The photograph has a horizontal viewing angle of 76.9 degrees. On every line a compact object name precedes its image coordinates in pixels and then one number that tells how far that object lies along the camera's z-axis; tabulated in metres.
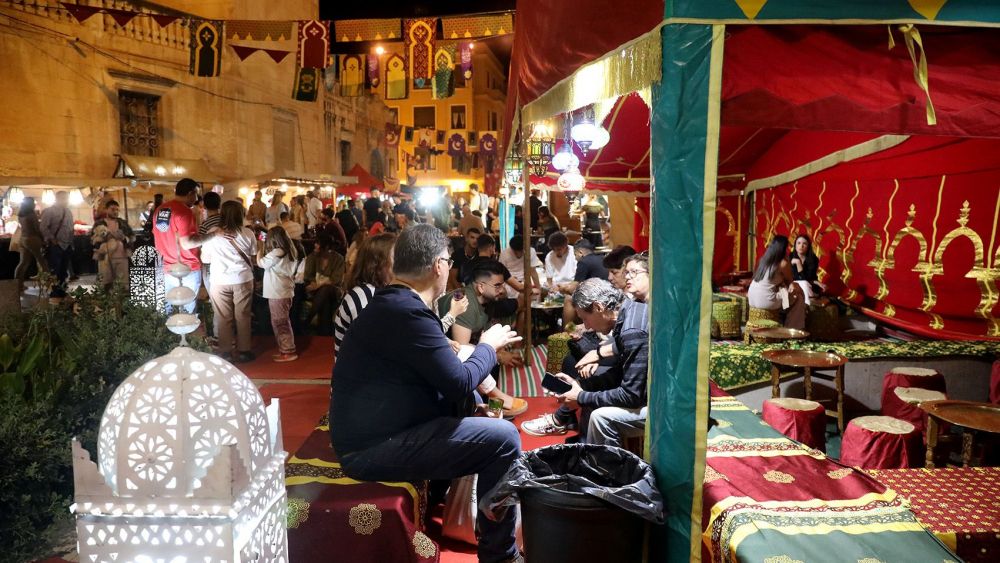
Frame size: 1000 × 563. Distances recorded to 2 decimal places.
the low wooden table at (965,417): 3.87
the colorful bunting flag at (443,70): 12.35
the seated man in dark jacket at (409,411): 2.89
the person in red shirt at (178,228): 6.89
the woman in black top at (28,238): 10.59
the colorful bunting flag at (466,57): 14.89
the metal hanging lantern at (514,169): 10.74
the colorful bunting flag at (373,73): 14.66
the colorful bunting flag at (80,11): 9.85
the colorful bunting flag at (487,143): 22.02
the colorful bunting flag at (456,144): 22.50
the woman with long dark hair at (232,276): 7.10
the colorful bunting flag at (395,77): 12.44
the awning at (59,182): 11.93
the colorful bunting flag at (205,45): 11.01
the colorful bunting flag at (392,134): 23.19
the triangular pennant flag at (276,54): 11.17
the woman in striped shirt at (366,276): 4.41
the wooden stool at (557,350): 6.88
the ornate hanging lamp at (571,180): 9.48
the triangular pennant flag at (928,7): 2.49
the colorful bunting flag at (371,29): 11.42
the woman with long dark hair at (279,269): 7.42
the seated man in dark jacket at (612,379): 3.72
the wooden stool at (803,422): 4.35
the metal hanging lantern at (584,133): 7.45
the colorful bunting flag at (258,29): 10.65
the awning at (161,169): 14.70
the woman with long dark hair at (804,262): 8.48
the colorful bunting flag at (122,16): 9.93
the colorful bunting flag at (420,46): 11.23
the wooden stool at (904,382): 5.02
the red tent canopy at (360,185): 23.10
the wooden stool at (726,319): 8.39
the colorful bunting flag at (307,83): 13.14
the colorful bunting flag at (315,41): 11.09
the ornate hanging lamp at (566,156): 9.31
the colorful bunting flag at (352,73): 13.73
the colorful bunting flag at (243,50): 11.23
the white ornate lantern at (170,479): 1.75
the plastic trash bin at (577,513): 2.42
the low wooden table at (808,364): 5.41
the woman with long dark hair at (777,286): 7.18
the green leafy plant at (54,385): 2.26
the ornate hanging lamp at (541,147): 9.34
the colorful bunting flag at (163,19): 10.46
